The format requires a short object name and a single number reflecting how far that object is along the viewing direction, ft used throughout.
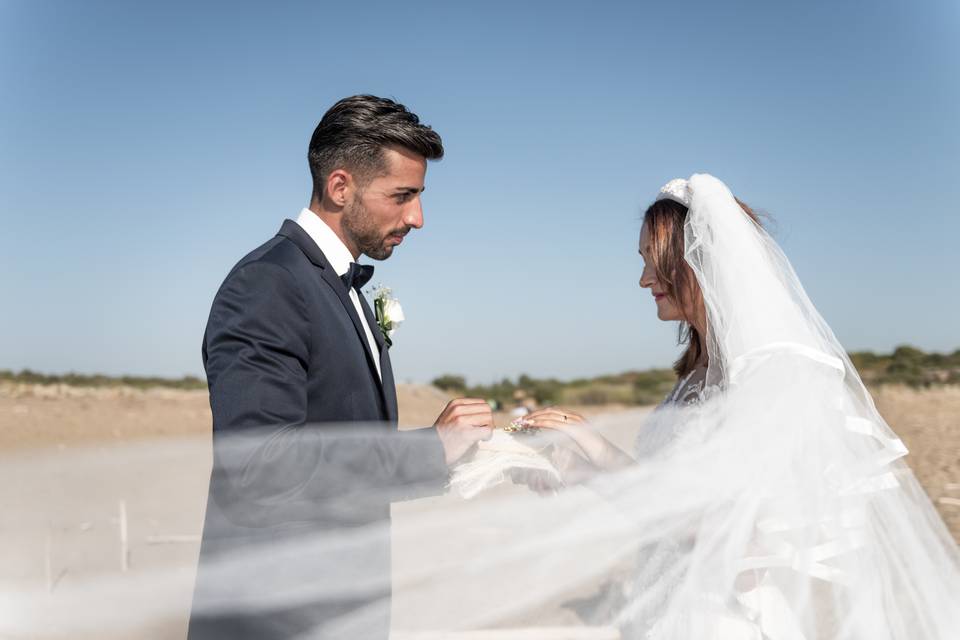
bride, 8.29
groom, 7.07
